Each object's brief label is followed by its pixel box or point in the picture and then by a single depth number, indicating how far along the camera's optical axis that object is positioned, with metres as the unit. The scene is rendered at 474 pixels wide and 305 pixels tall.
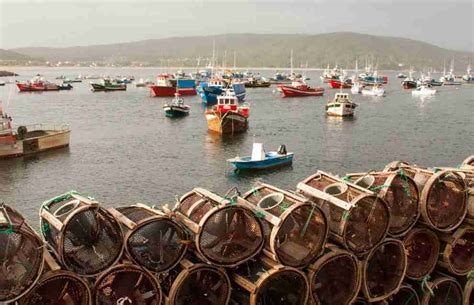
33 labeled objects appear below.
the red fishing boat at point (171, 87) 96.56
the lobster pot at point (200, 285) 8.48
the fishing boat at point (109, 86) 112.69
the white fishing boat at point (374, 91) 99.06
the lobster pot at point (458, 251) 10.17
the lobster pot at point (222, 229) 8.62
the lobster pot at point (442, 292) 9.87
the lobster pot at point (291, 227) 8.73
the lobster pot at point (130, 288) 8.13
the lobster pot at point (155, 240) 8.37
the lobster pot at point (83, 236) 8.18
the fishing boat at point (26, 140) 35.74
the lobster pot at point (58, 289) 7.62
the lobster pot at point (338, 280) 9.15
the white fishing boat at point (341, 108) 62.25
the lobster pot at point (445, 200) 10.16
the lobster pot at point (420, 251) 10.09
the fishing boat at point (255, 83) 126.06
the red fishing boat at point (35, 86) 108.44
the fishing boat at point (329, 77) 145.62
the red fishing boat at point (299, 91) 93.94
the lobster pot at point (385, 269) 9.63
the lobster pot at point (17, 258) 7.46
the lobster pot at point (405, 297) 9.91
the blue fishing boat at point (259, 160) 30.56
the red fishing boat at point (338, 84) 120.62
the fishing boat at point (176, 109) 61.81
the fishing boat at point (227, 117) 47.38
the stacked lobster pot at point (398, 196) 10.02
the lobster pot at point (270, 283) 8.47
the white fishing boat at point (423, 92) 103.69
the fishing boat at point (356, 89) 104.62
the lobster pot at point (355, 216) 9.33
